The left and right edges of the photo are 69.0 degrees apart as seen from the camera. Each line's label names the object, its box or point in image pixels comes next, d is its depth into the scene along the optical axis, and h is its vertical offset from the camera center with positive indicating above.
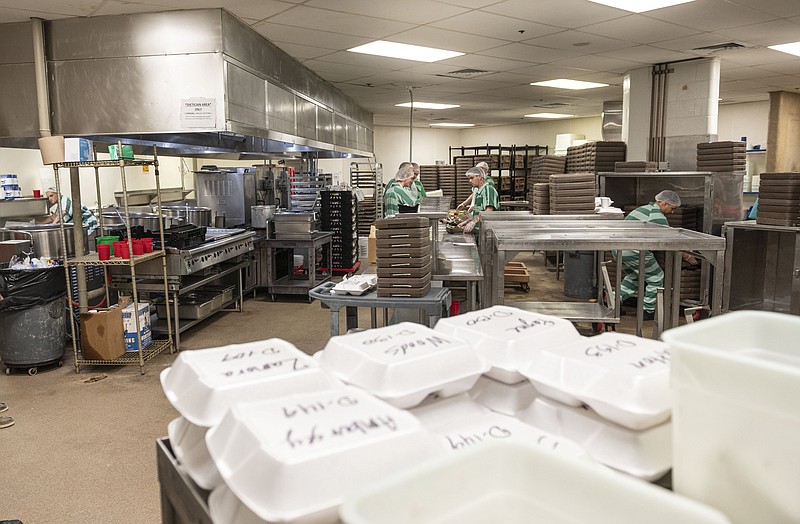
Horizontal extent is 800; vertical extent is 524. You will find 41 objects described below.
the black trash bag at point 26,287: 4.19 -0.70
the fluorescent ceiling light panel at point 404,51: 6.00 +1.45
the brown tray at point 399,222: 3.16 -0.19
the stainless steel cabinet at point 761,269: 5.82 -0.85
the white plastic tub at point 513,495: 0.56 -0.32
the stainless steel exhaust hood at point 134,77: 4.55 +0.90
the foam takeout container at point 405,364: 0.98 -0.31
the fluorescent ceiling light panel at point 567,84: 8.54 +1.53
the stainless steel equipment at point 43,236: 5.30 -0.42
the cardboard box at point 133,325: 4.58 -1.07
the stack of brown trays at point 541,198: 7.65 -0.15
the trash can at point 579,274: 6.50 -1.01
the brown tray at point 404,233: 3.19 -0.25
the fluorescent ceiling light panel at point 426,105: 10.73 +1.53
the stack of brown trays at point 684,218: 6.37 -0.35
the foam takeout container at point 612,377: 0.90 -0.31
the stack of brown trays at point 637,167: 6.78 +0.22
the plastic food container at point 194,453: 0.96 -0.46
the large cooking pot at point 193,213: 6.63 -0.28
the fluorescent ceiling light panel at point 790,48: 6.36 +1.51
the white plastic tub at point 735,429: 0.63 -0.28
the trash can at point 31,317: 4.21 -0.93
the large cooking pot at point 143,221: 6.08 -0.33
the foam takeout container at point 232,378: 0.96 -0.32
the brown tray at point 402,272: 3.22 -0.47
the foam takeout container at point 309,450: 0.71 -0.34
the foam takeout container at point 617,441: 0.89 -0.41
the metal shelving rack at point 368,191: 9.92 -0.05
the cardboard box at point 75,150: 4.09 +0.28
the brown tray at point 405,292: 3.24 -0.58
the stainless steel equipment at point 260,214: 7.05 -0.31
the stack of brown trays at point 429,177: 12.26 +0.22
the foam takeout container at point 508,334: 1.10 -0.30
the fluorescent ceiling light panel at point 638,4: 4.69 +1.47
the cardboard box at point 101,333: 4.42 -1.09
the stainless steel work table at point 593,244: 3.10 -0.31
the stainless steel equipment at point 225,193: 7.41 -0.05
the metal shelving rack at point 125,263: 4.17 -0.54
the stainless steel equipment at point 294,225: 6.77 -0.42
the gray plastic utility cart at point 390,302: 3.19 -0.63
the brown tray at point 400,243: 3.18 -0.30
